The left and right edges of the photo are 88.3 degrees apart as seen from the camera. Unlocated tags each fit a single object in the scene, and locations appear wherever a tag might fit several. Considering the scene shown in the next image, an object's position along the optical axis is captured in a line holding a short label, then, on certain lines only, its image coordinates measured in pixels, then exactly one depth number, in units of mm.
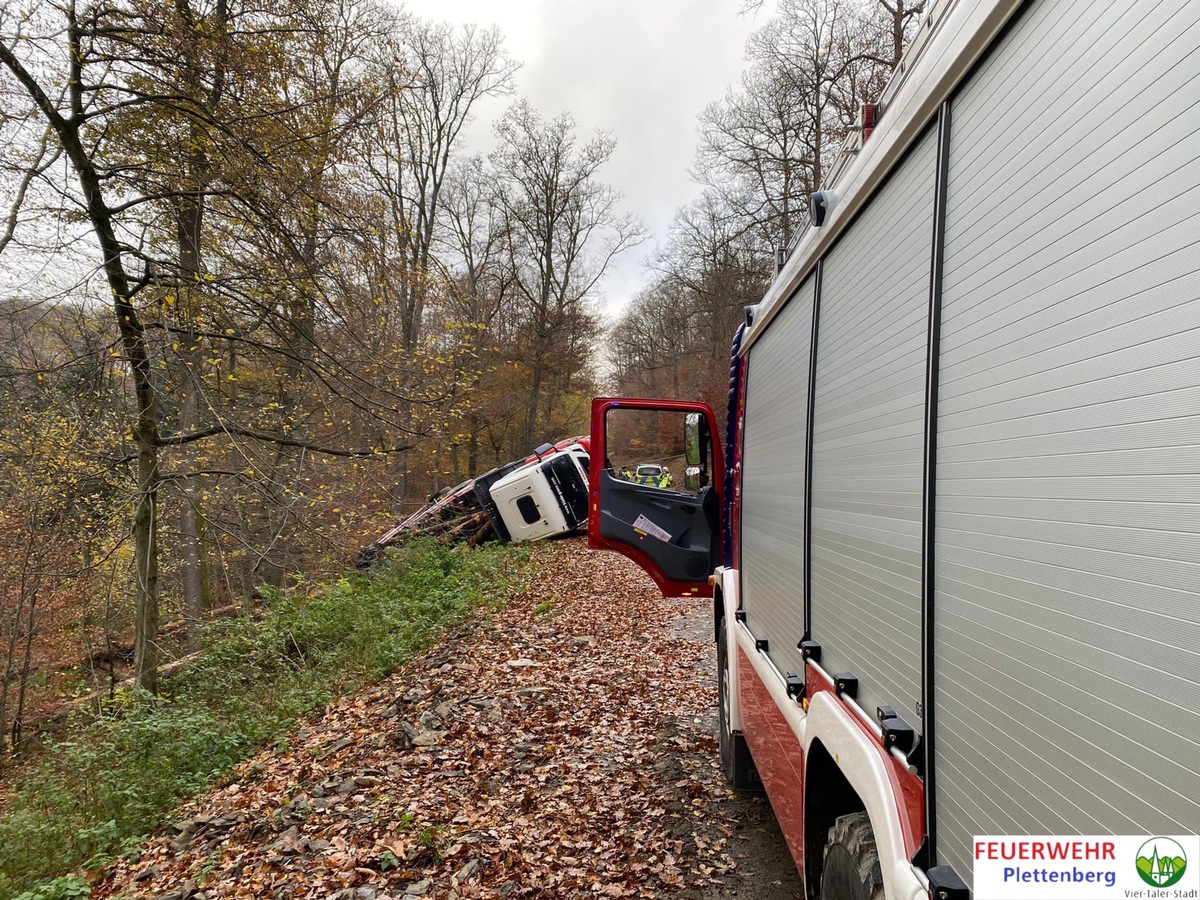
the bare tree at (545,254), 27656
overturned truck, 16188
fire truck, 791
